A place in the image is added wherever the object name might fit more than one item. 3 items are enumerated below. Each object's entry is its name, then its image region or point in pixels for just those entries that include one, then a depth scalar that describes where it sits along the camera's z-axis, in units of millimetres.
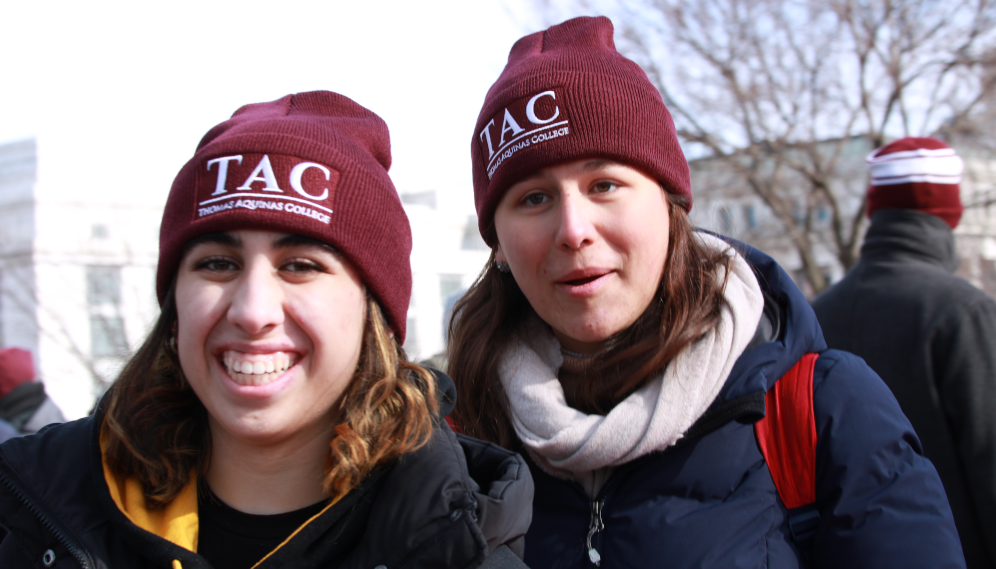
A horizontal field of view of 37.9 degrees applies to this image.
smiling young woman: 1021
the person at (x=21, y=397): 4545
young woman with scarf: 1054
